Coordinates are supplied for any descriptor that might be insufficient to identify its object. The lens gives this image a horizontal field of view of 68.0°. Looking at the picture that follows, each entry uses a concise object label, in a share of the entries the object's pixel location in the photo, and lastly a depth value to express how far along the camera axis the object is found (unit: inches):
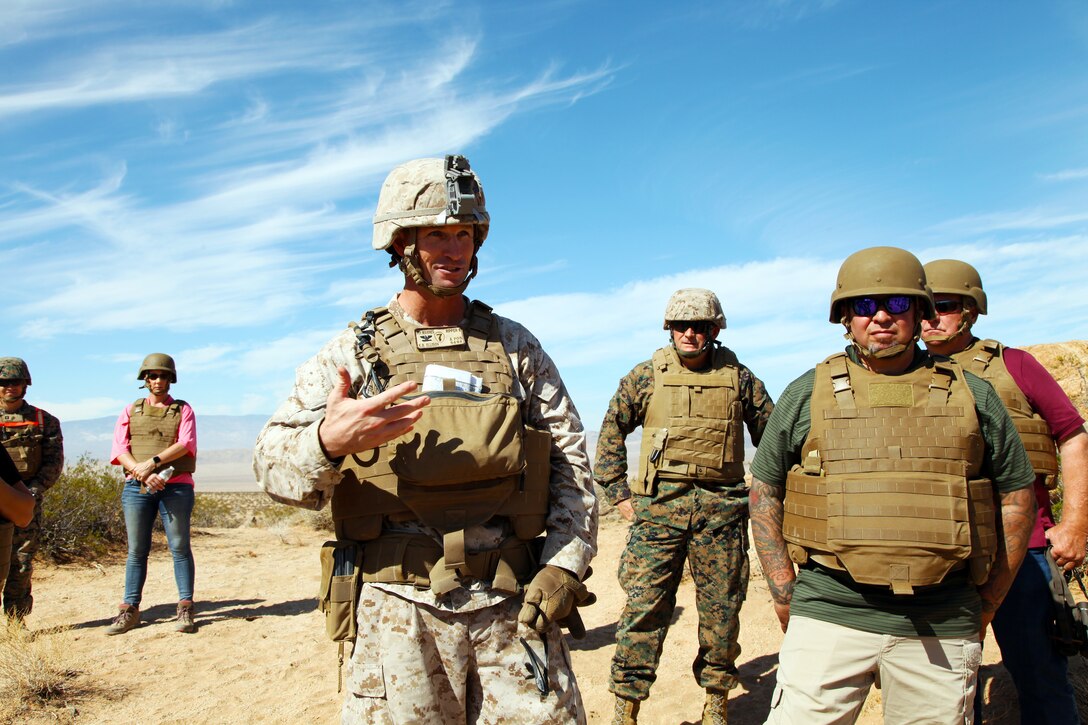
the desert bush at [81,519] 434.3
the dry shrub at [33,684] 207.8
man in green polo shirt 106.1
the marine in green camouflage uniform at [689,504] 184.4
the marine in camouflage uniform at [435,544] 90.0
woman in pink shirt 269.7
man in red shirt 134.5
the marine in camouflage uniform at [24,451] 250.2
